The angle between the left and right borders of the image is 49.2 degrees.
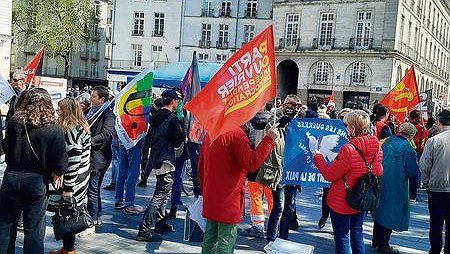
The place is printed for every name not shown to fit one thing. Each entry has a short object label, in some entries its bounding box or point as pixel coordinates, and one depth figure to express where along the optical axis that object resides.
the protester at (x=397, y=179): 6.24
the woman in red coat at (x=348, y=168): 4.91
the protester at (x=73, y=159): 4.88
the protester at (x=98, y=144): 6.24
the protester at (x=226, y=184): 4.31
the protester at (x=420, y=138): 11.46
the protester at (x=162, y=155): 6.15
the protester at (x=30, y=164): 4.31
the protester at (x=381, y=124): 7.51
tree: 43.38
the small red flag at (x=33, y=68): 9.46
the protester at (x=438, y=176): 5.86
